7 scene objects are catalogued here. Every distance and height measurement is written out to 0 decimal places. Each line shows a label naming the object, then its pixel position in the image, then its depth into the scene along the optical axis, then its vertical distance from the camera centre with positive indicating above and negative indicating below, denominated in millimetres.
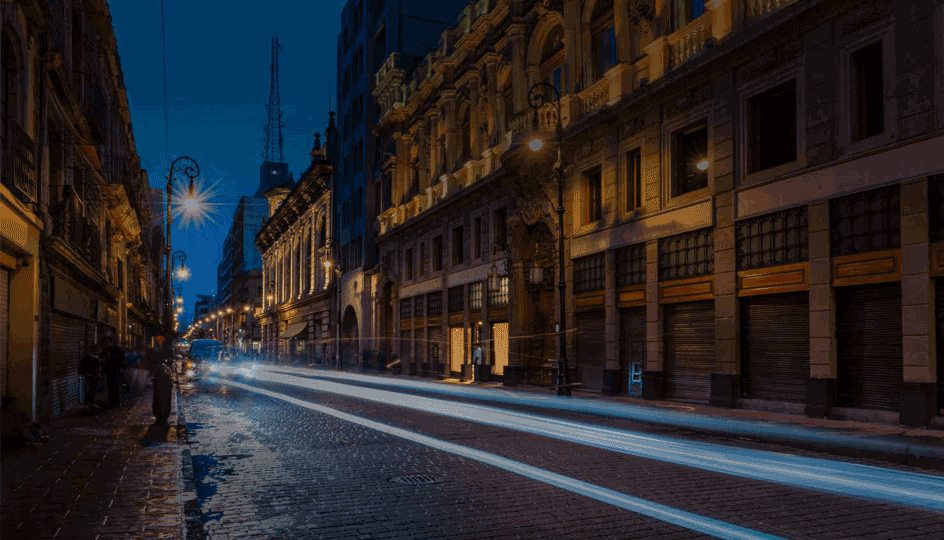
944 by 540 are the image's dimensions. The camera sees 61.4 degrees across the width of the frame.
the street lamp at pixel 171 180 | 27872 +4594
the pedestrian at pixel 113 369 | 19562 -1524
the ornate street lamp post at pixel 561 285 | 22859 +627
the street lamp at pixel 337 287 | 53156 +1338
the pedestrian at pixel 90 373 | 17922 -1491
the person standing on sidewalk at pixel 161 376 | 14336 -1261
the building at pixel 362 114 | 47750 +13192
